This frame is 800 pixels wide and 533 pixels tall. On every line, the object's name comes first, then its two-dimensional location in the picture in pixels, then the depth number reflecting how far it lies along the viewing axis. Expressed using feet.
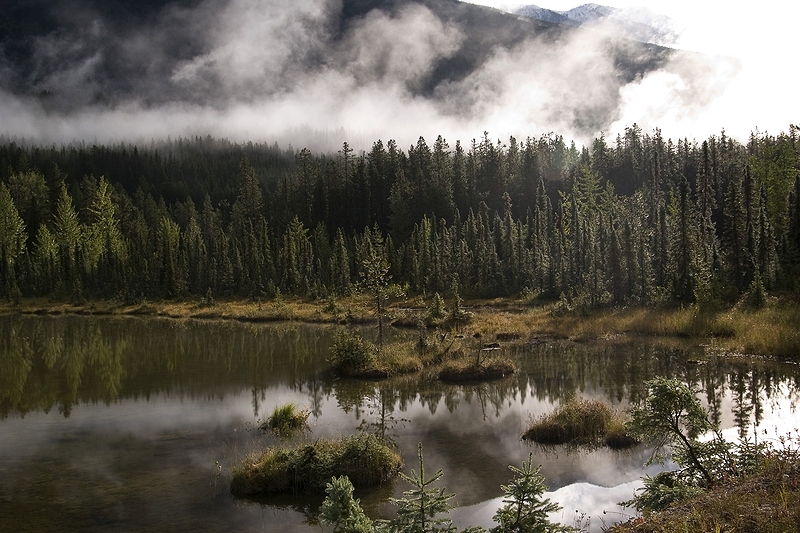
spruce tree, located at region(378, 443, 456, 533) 35.83
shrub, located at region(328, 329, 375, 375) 119.34
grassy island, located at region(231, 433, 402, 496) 62.59
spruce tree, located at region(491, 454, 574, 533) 37.88
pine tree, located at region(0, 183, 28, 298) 343.46
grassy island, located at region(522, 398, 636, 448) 74.33
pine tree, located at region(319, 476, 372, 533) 40.55
